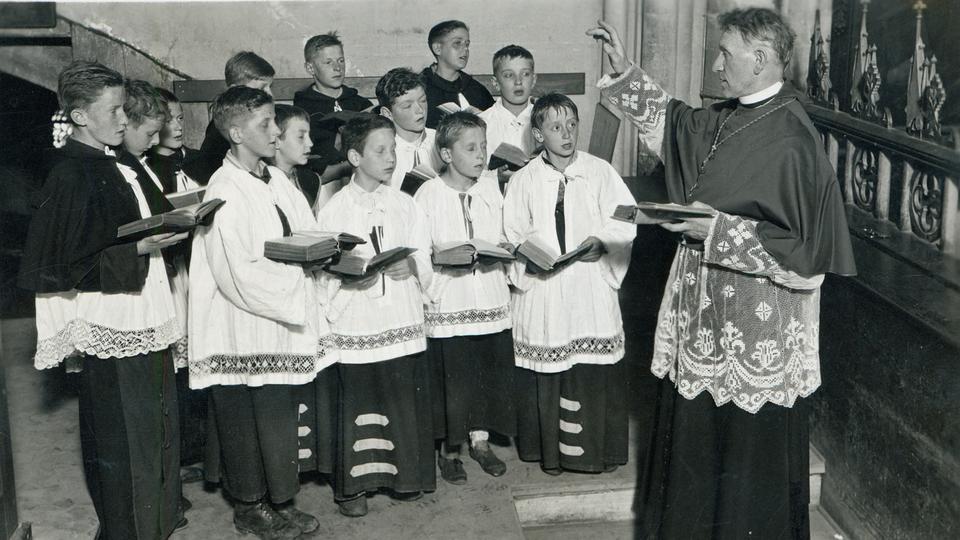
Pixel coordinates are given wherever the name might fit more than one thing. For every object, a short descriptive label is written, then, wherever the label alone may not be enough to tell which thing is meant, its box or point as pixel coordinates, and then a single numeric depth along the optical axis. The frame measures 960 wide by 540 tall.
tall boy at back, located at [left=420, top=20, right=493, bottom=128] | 6.47
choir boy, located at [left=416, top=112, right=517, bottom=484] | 5.07
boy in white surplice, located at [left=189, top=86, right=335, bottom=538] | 4.26
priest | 3.76
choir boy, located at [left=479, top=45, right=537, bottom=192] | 5.97
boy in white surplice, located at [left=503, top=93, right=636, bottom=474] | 5.06
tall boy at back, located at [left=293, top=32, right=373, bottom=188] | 6.02
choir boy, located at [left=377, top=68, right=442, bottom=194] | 5.42
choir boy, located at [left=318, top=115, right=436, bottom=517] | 4.68
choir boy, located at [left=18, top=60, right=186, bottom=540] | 4.07
